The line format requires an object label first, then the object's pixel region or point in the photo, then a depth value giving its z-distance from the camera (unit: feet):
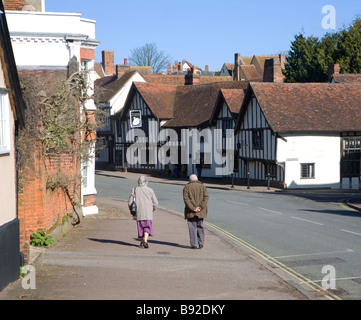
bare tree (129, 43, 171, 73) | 313.12
